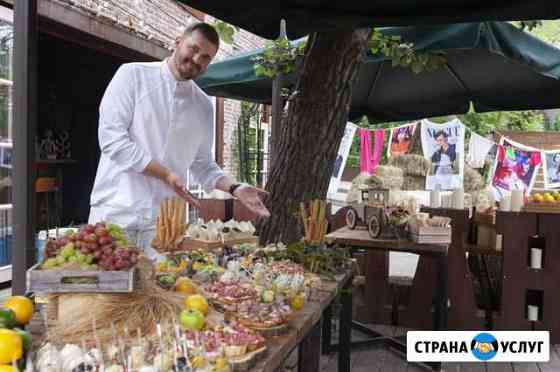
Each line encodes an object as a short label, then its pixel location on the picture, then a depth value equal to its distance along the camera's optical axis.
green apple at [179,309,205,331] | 1.64
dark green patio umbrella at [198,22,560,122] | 4.23
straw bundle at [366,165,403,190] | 11.45
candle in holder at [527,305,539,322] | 4.78
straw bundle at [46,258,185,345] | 1.63
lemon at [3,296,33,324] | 1.72
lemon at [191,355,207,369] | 1.43
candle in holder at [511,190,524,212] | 4.90
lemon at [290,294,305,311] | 2.13
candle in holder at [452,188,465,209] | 5.09
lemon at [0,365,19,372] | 1.36
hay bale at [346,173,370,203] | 9.65
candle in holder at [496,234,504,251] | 5.01
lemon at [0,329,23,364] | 1.40
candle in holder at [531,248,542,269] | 4.80
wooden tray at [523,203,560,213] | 4.86
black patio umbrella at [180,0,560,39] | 2.50
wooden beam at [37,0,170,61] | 5.40
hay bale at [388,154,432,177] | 11.79
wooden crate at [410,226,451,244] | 4.15
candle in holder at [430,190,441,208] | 5.40
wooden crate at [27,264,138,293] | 1.66
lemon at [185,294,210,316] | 1.78
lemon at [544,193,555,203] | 4.96
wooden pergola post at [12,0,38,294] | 2.40
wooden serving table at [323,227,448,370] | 4.09
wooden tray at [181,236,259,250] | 2.88
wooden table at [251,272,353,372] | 1.64
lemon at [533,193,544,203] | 4.96
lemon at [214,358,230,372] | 1.42
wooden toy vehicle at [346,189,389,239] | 4.40
